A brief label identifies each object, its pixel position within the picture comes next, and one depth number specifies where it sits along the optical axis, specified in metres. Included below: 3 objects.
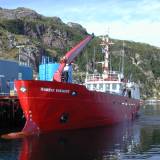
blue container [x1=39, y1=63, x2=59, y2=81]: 36.77
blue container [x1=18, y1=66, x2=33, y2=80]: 39.78
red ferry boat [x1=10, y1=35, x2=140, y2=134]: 27.73
